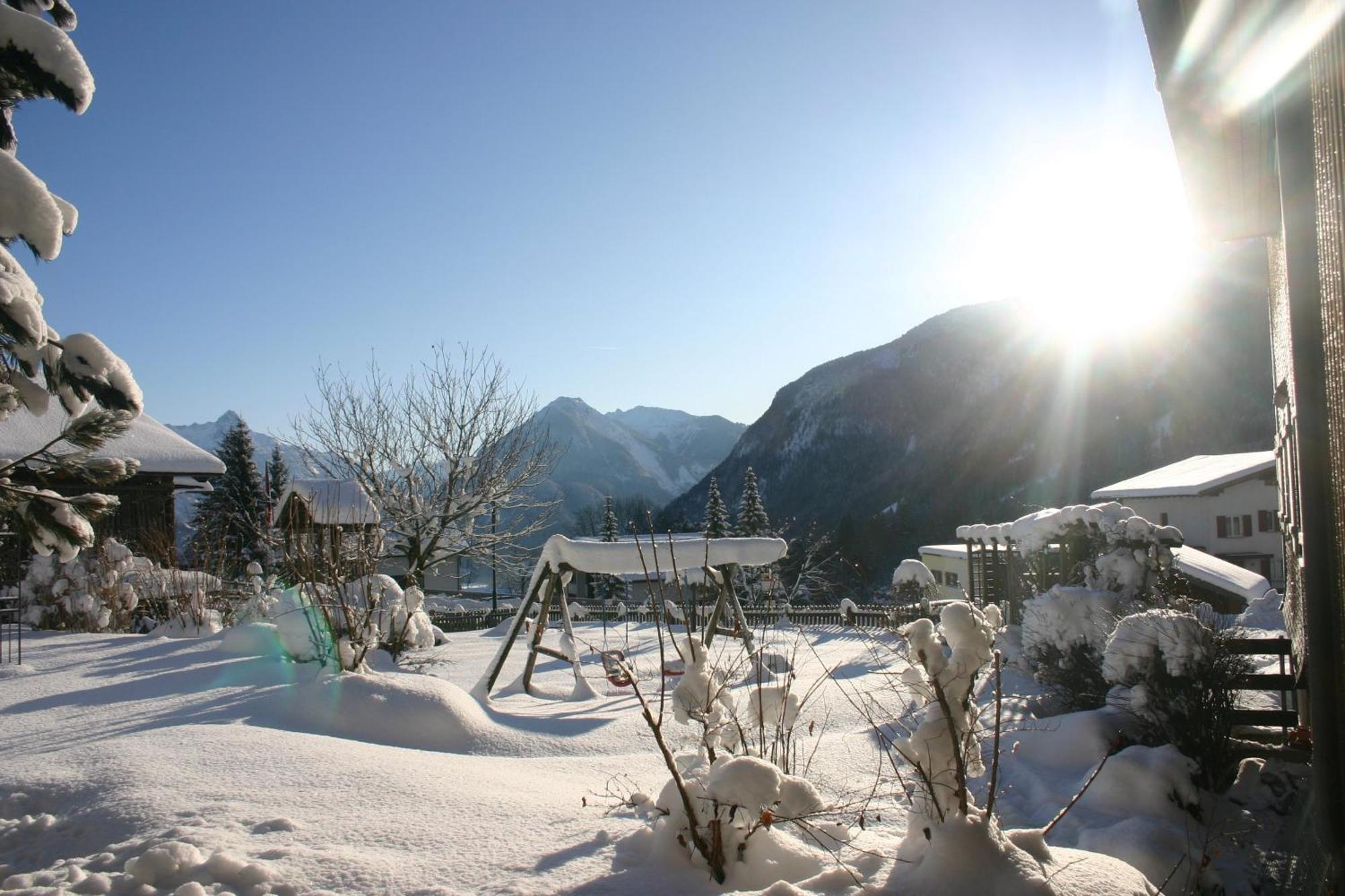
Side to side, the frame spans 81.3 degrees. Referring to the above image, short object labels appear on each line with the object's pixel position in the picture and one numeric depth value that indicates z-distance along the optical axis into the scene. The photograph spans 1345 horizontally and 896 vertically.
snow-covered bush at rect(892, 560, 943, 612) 20.16
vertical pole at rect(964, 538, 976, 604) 14.72
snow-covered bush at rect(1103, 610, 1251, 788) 4.92
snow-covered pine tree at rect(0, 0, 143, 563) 4.10
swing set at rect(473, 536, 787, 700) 9.45
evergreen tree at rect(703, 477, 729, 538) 38.84
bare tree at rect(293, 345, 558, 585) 22.17
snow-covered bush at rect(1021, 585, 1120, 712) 6.89
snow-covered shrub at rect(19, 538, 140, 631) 14.83
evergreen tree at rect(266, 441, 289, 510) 41.62
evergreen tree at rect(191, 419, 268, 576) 18.27
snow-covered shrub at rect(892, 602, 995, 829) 2.65
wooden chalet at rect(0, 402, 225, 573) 19.47
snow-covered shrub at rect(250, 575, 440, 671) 8.98
